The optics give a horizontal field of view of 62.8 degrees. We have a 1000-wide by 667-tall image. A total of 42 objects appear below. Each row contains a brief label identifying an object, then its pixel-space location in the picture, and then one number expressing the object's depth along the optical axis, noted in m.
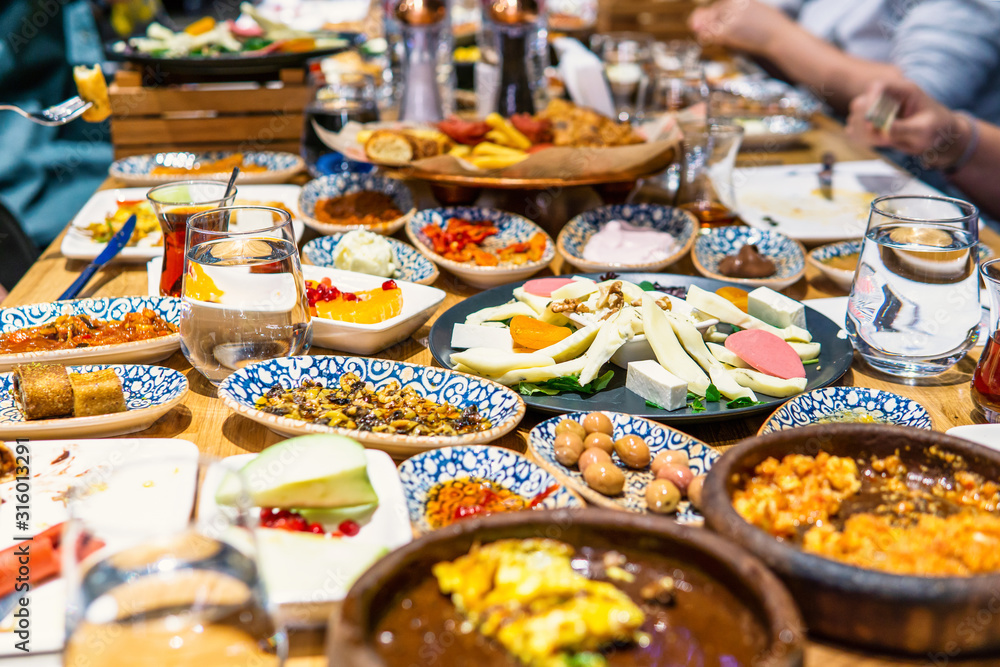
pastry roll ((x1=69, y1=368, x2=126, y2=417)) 1.23
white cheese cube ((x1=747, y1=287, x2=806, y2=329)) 1.52
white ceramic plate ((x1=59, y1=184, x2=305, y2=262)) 1.95
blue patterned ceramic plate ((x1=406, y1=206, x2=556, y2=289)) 1.80
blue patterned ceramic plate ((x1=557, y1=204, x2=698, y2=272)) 1.91
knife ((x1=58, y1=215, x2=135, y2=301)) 1.82
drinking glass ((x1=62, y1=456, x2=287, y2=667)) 0.64
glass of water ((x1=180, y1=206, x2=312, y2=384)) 1.28
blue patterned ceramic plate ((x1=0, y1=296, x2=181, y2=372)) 1.38
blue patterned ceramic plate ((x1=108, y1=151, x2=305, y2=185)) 2.53
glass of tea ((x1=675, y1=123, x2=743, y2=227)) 2.20
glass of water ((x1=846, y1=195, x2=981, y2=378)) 1.36
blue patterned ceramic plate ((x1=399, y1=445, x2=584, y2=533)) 1.05
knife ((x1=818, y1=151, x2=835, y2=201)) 2.54
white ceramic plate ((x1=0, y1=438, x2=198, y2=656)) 0.83
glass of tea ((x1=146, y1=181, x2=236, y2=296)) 1.63
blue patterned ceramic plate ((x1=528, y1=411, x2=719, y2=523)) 1.08
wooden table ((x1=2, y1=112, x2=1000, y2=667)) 0.86
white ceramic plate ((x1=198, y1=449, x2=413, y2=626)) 0.82
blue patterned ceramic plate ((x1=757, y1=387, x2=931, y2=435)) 1.23
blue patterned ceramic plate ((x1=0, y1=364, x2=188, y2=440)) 1.18
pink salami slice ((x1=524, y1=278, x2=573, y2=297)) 1.59
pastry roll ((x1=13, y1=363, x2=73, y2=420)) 1.21
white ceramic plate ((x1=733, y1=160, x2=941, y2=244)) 2.21
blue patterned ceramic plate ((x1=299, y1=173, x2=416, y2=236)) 2.25
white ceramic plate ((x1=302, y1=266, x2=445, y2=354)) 1.46
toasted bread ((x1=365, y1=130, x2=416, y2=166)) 2.19
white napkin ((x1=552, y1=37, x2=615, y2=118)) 2.88
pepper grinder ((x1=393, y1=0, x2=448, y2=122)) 2.81
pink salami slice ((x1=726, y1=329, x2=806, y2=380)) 1.36
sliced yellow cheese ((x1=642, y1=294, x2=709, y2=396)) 1.34
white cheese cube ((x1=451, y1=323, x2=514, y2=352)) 1.45
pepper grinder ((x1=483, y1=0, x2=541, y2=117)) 2.68
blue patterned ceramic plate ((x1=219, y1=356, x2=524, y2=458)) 1.14
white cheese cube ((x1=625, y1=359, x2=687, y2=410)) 1.27
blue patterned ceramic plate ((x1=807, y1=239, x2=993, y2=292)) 1.82
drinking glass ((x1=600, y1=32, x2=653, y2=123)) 3.45
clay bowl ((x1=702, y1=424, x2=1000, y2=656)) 0.77
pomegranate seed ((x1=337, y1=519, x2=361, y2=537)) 0.97
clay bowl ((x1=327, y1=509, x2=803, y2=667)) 0.72
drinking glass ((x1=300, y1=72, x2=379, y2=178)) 2.45
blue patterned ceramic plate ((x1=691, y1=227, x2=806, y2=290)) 1.90
